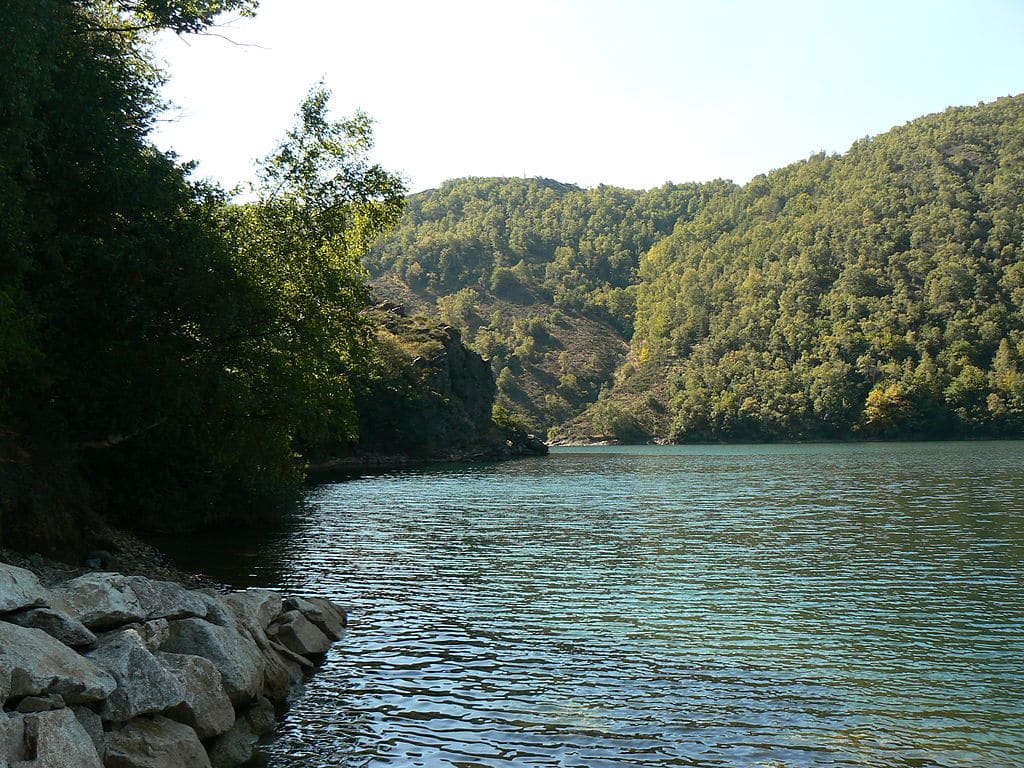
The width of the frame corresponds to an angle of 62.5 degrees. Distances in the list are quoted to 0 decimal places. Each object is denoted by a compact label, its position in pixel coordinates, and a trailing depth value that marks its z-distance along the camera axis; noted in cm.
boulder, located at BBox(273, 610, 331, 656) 1705
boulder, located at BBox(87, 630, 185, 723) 1083
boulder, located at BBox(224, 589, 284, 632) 1612
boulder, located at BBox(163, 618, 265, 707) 1330
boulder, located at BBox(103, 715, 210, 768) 1026
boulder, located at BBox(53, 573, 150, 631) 1229
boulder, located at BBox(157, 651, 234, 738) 1177
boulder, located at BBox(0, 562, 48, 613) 1102
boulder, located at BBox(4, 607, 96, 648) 1108
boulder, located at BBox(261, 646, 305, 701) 1472
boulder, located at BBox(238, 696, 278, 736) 1327
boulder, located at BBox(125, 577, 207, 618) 1375
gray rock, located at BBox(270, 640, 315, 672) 1641
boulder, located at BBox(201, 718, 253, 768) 1187
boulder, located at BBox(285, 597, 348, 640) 1869
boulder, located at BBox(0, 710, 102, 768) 873
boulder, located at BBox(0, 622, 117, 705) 962
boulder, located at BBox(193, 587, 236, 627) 1463
